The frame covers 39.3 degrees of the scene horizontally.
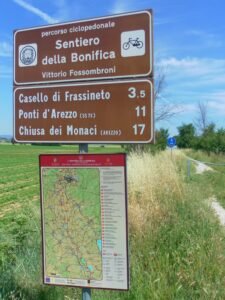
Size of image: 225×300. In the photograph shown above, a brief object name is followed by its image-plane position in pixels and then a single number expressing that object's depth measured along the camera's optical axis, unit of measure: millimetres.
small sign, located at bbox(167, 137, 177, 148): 21324
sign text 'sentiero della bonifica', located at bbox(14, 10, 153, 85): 2228
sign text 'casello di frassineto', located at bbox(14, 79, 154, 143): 2203
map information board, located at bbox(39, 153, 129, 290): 2168
